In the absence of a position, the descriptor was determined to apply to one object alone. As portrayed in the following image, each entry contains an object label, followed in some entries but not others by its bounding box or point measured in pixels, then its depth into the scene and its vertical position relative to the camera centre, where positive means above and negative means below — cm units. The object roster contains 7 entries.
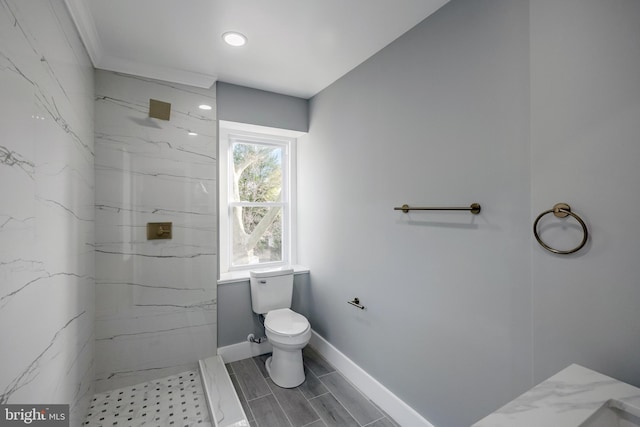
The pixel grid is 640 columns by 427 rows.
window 285 +13
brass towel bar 141 +2
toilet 220 -87
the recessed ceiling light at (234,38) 183 +110
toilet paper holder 219 -68
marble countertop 74 -52
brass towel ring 104 -3
